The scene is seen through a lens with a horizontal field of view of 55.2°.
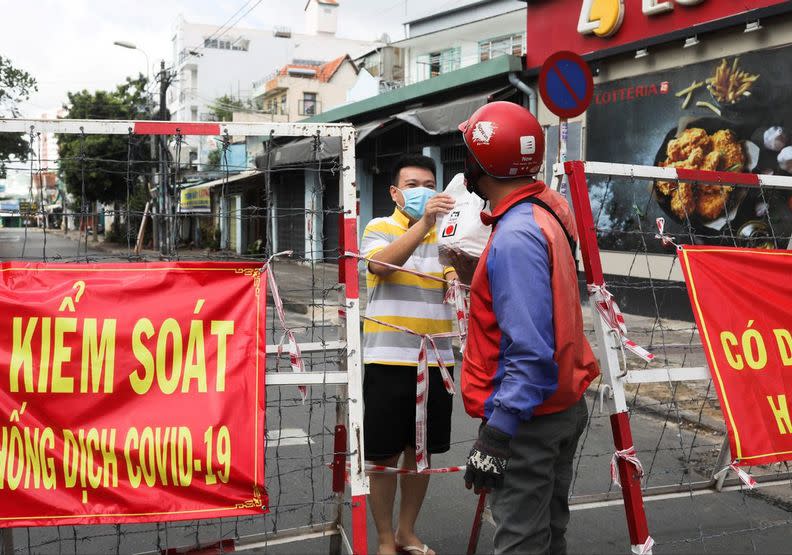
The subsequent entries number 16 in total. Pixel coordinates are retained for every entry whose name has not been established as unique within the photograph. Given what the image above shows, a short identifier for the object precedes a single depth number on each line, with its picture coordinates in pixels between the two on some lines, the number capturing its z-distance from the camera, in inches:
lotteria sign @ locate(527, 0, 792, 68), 416.8
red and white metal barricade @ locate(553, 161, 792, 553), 120.9
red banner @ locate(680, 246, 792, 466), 128.6
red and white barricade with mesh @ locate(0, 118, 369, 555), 115.9
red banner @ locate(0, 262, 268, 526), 111.5
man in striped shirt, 139.3
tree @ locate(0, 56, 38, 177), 1132.5
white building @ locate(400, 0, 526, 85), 1117.7
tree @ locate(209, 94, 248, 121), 2181.3
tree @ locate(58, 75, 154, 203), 1374.3
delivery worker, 91.7
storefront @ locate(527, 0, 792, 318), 404.2
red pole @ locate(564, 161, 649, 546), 119.9
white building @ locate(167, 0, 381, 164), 2669.8
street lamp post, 1444.4
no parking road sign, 217.6
